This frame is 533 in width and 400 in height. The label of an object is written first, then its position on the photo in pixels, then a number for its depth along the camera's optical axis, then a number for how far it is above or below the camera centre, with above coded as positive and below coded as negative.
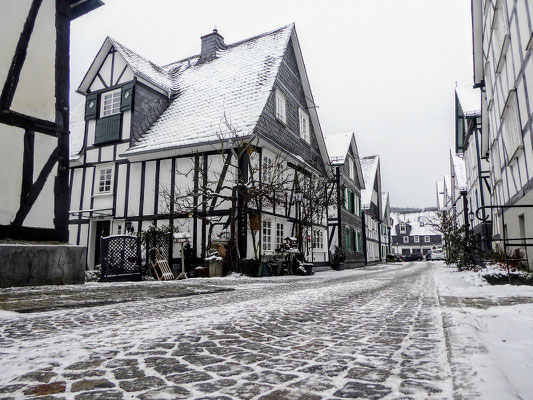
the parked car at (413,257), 46.65 -1.13
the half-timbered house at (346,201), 21.84 +2.92
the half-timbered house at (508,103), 7.18 +3.33
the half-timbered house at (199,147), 12.92 +3.70
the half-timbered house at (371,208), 30.73 +3.42
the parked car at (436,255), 42.05 -0.81
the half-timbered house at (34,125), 6.68 +2.30
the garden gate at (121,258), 9.27 -0.24
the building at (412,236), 61.81 +1.92
